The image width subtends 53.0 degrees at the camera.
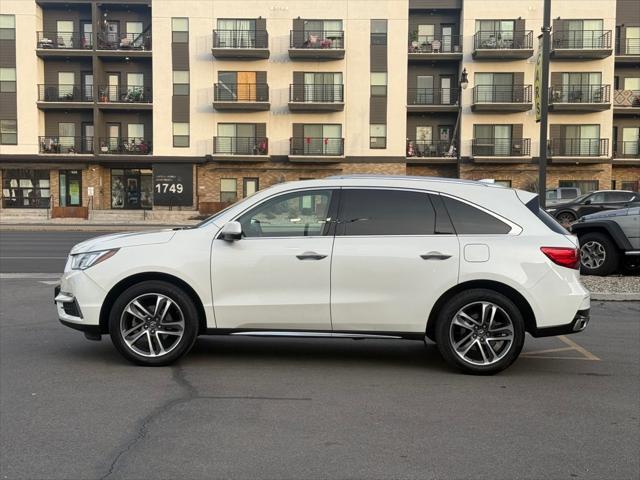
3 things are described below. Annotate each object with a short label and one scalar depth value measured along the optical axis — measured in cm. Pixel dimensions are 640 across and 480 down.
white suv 570
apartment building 4369
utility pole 1312
